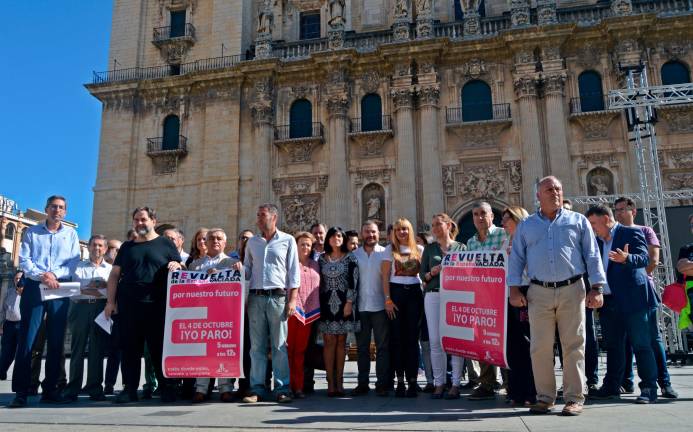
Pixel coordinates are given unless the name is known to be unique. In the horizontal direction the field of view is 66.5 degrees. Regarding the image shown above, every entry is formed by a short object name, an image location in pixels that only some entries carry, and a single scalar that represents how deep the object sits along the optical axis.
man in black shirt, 6.00
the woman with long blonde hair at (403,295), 6.29
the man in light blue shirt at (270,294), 5.86
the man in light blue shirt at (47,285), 6.05
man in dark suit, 5.42
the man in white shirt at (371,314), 6.29
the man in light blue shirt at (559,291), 4.65
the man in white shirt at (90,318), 6.61
